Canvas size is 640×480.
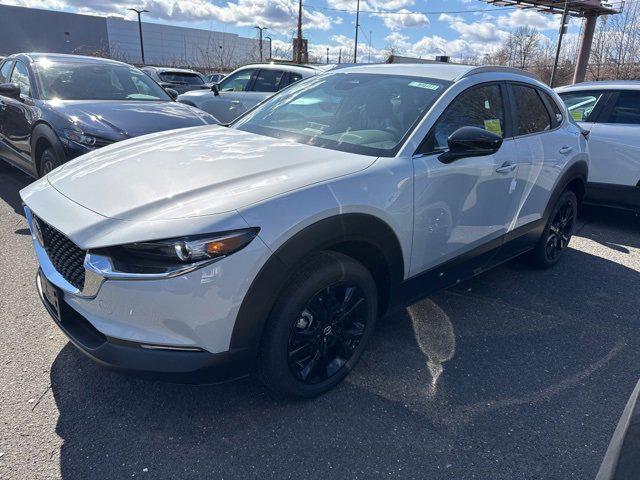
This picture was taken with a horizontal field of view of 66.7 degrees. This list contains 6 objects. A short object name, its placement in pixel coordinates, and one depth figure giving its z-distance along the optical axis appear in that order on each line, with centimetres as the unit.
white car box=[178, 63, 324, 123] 833
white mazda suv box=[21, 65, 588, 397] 197
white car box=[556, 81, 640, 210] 558
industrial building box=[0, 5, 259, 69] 5275
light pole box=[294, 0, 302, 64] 2673
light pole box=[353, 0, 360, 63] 3356
